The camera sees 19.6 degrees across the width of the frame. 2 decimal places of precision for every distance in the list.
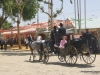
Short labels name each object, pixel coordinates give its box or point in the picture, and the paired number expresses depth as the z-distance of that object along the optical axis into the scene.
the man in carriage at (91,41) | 15.45
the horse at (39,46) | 17.53
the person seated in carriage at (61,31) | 16.58
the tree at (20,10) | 38.54
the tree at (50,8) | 30.23
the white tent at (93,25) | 31.17
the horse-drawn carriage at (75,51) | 15.25
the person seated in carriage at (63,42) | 16.34
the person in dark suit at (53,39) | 16.80
